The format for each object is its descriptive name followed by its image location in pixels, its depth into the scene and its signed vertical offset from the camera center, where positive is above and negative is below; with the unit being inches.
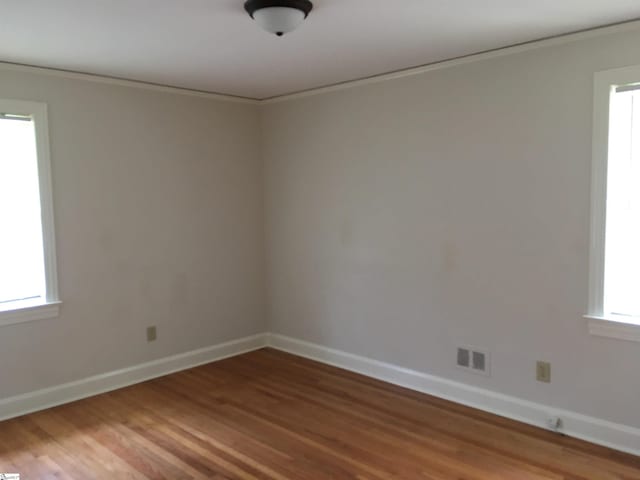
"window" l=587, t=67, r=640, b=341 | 110.0 -2.3
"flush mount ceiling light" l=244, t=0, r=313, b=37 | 87.9 +33.9
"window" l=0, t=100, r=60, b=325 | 132.6 -1.2
